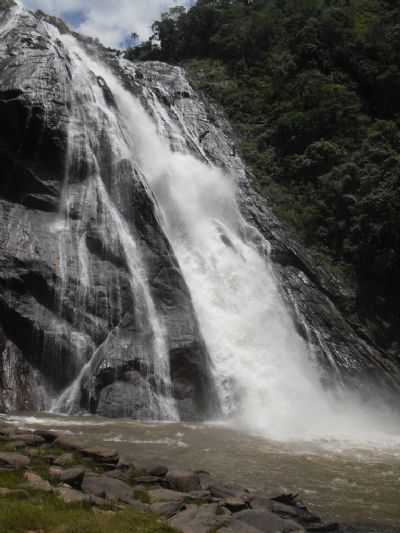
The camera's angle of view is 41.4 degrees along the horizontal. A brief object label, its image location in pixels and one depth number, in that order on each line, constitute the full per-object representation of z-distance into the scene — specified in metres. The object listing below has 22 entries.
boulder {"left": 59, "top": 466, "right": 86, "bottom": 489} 7.36
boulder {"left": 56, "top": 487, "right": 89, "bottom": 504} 6.35
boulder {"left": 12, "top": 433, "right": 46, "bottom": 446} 9.49
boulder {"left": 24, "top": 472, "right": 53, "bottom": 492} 6.59
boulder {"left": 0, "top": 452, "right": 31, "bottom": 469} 7.61
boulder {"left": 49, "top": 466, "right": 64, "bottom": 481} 7.37
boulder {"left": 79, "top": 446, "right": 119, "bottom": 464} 8.98
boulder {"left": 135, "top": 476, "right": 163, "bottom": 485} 8.28
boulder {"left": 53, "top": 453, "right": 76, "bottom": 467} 8.43
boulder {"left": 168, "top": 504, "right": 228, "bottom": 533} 6.23
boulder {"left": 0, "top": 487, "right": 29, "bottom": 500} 6.15
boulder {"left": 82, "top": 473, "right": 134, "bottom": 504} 7.10
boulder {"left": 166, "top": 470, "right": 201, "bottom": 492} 8.20
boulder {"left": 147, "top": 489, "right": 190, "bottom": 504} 7.33
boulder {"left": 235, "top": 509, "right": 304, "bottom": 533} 6.90
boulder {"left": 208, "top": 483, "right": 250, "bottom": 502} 8.00
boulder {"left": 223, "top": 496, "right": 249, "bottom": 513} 7.46
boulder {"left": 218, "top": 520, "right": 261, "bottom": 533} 6.35
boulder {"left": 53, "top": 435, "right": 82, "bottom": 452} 9.44
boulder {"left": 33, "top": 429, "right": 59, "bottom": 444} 9.96
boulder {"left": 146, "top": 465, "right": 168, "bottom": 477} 8.62
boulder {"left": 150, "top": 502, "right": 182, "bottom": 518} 6.81
